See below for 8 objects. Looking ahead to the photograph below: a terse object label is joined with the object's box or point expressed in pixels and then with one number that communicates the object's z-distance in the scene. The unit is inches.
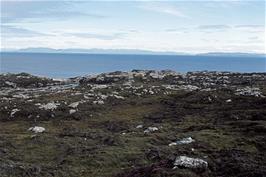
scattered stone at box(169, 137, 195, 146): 1666.5
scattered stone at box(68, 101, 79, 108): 2690.9
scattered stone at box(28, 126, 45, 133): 2086.7
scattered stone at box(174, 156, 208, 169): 1230.9
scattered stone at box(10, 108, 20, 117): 2547.5
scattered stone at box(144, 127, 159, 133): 1969.9
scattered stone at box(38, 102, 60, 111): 2602.6
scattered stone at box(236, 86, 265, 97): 2827.8
